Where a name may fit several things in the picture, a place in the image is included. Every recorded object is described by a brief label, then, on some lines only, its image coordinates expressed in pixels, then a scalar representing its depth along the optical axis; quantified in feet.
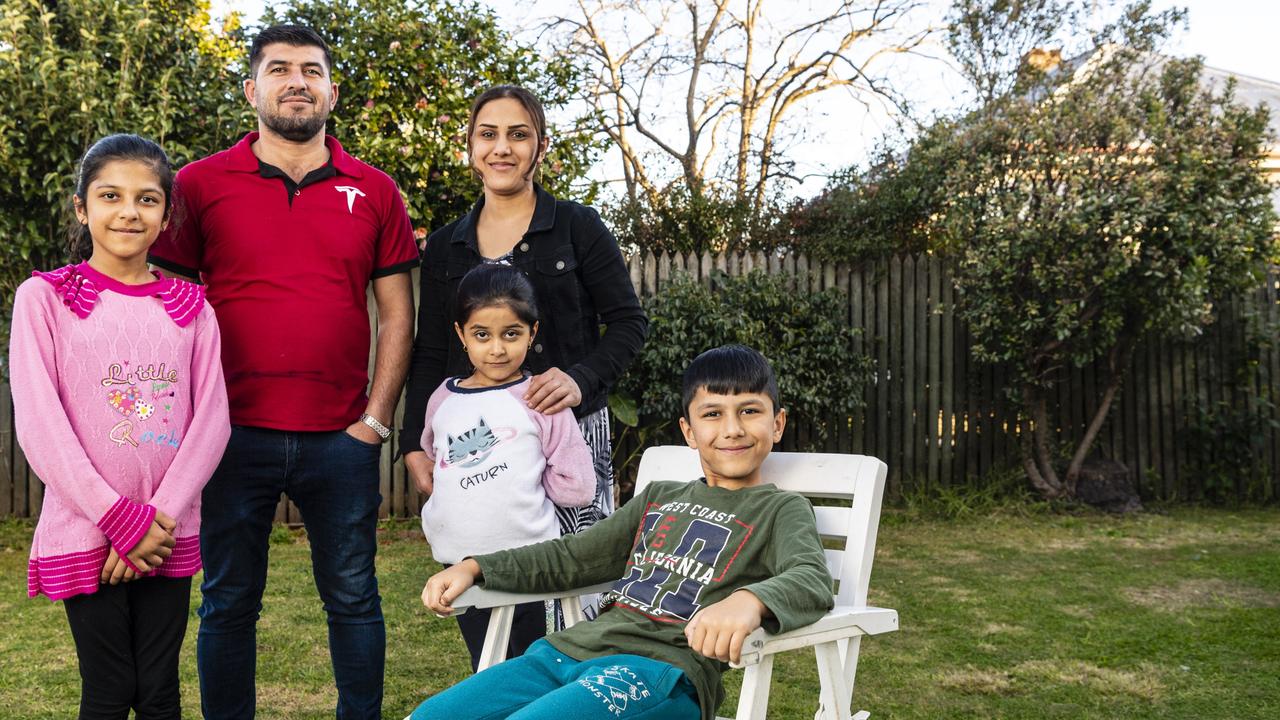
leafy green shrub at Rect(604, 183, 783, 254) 32.73
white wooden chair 6.68
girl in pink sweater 7.51
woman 9.10
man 8.81
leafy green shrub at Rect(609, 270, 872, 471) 23.21
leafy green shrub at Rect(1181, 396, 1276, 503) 26.35
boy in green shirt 6.67
